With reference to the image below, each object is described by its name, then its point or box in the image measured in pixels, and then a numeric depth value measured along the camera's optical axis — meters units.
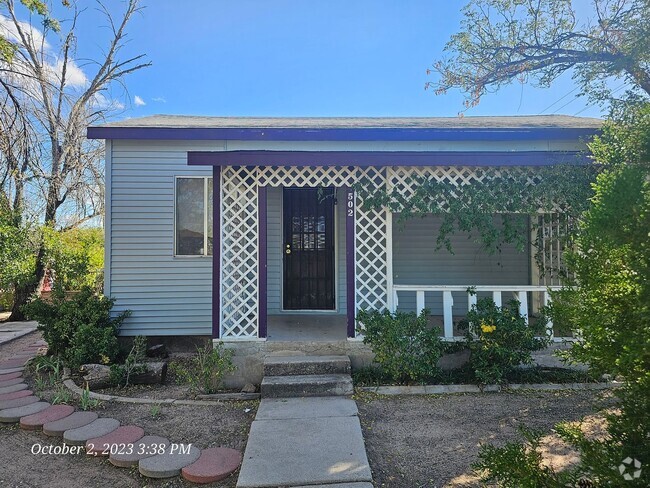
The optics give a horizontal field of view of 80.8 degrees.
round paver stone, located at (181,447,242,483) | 2.55
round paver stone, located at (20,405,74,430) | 3.39
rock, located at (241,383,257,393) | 4.21
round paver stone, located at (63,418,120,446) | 3.11
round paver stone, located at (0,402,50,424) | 3.53
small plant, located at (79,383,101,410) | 3.73
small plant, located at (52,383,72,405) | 3.86
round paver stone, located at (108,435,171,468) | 2.79
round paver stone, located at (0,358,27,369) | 5.19
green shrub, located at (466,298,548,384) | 3.99
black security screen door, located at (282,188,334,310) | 6.53
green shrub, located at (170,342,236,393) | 4.13
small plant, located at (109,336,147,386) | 4.38
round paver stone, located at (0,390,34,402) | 3.98
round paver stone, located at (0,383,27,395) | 4.18
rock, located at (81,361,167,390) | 4.34
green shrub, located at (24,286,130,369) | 4.94
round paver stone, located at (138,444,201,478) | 2.62
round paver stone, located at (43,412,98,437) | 3.27
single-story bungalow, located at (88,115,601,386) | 4.44
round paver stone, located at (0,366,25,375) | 4.89
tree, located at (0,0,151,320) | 7.89
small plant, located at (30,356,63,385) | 4.63
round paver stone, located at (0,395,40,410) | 3.76
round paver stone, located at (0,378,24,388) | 4.39
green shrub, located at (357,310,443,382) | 4.03
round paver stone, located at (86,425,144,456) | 2.94
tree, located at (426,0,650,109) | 3.93
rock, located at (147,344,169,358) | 5.61
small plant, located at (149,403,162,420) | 3.55
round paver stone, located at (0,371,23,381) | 4.65
